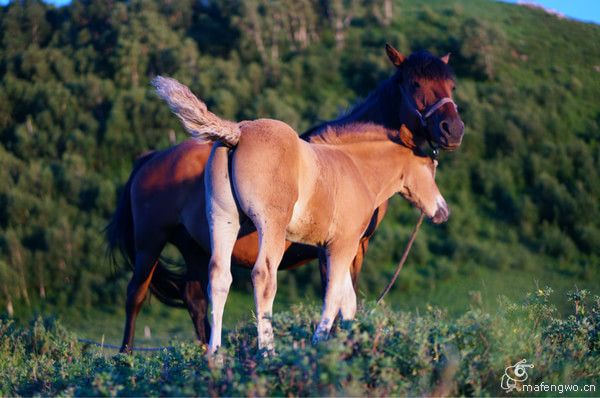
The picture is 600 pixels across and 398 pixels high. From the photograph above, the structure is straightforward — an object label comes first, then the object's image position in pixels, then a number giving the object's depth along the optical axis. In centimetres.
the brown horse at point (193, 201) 1468
